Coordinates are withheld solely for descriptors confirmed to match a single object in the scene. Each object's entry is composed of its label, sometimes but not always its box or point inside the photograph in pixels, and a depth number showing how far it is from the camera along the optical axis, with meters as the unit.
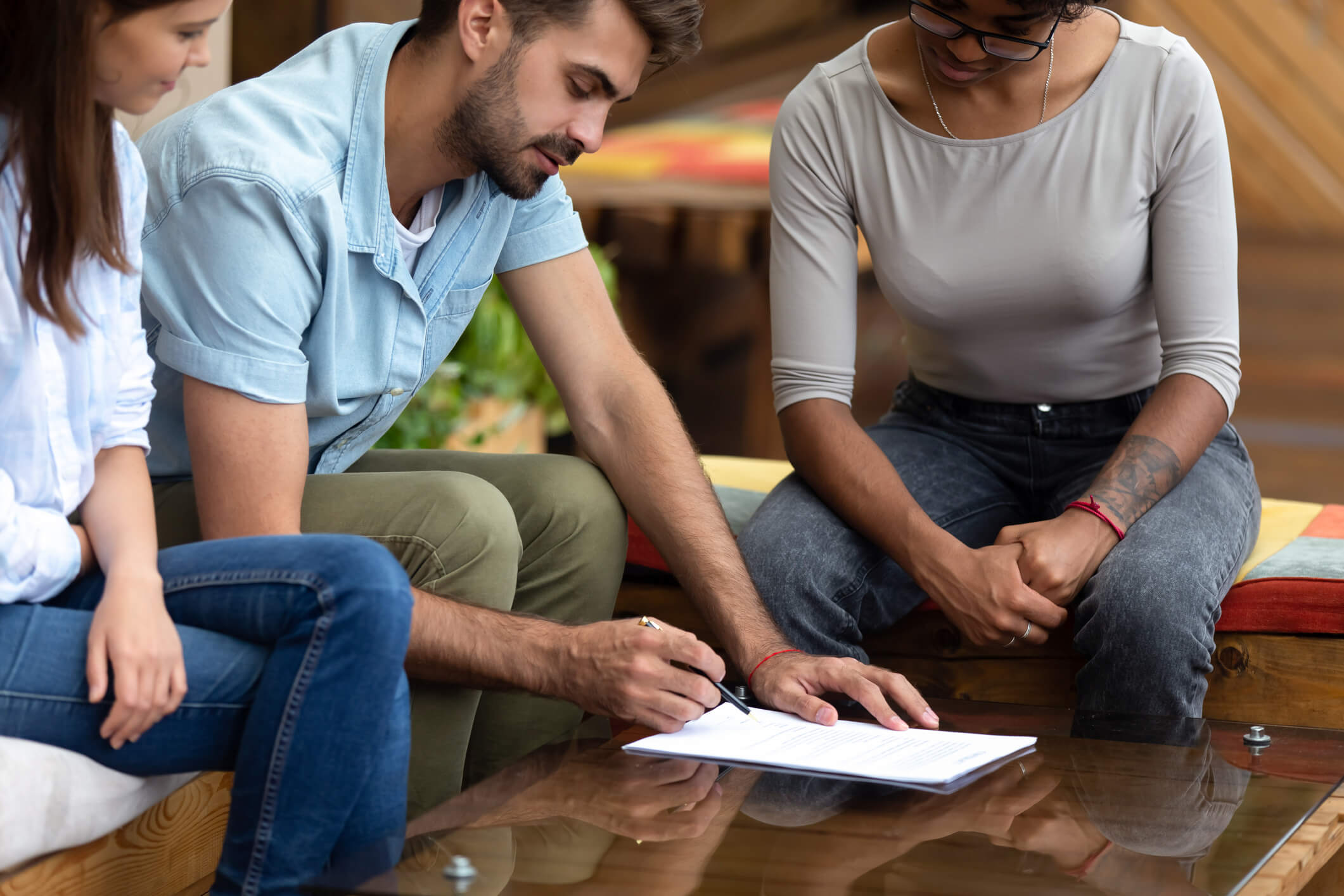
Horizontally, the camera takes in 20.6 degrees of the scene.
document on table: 3.42
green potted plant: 6.11
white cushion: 3.26
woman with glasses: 3.86
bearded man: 3.59
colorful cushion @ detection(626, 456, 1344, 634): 3.92
